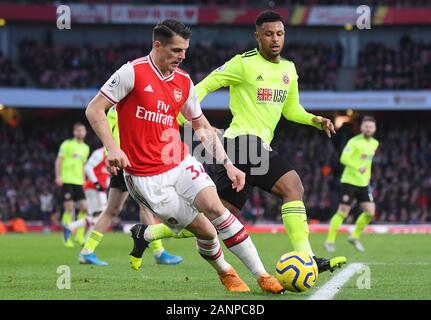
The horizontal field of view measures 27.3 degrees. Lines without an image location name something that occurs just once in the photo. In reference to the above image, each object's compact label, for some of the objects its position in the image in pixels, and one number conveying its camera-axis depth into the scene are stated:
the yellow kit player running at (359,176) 16.64
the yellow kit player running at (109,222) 11.46
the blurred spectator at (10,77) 33.94
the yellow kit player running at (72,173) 18.55
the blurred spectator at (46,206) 30.00
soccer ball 7.22
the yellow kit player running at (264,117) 8.20
